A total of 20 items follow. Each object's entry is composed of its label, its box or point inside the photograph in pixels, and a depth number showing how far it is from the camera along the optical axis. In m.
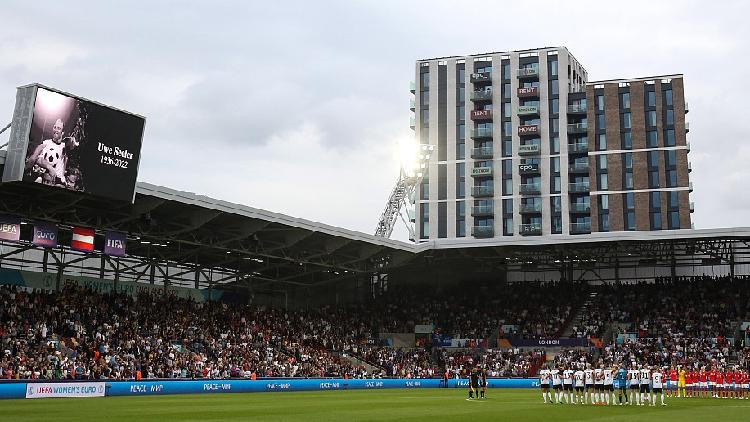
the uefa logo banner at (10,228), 46.34
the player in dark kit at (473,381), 43.63
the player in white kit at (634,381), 38.28
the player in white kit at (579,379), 39.84
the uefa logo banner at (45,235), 47.47
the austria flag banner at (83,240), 49.88
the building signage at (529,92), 127.38
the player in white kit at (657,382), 38.69
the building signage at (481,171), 129.00
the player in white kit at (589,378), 39.40
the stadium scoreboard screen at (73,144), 41.88
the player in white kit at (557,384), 39.88
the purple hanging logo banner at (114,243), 51.09
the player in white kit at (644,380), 37.93
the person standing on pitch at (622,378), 38.56
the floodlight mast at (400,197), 119.94
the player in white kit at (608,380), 38.72
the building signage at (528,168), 127.38
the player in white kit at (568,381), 39.22
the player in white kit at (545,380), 40.34
